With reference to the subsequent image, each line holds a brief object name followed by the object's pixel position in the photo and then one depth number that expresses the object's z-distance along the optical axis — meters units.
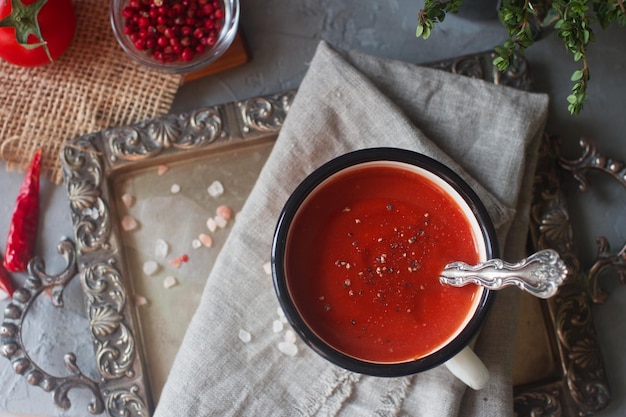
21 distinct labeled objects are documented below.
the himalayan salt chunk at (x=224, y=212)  0.40
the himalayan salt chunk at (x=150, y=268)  0.40
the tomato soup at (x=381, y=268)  0.33
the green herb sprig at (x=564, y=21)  0.32
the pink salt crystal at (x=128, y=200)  0.41
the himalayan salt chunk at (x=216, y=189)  0.40
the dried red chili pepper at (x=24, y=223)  0.41
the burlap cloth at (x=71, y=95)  0.42
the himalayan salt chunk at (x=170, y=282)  0.40
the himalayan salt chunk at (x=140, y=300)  0.40
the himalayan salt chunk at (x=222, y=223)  0.40
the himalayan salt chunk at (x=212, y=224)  0.40
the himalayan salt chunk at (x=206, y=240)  0.40
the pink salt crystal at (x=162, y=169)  0.41
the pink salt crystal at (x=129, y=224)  0.40
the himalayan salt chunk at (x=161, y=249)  0.40
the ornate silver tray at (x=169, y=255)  0.39
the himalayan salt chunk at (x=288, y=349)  0.37
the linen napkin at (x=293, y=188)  0.37
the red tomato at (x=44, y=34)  0.39
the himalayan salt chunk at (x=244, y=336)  0.37
